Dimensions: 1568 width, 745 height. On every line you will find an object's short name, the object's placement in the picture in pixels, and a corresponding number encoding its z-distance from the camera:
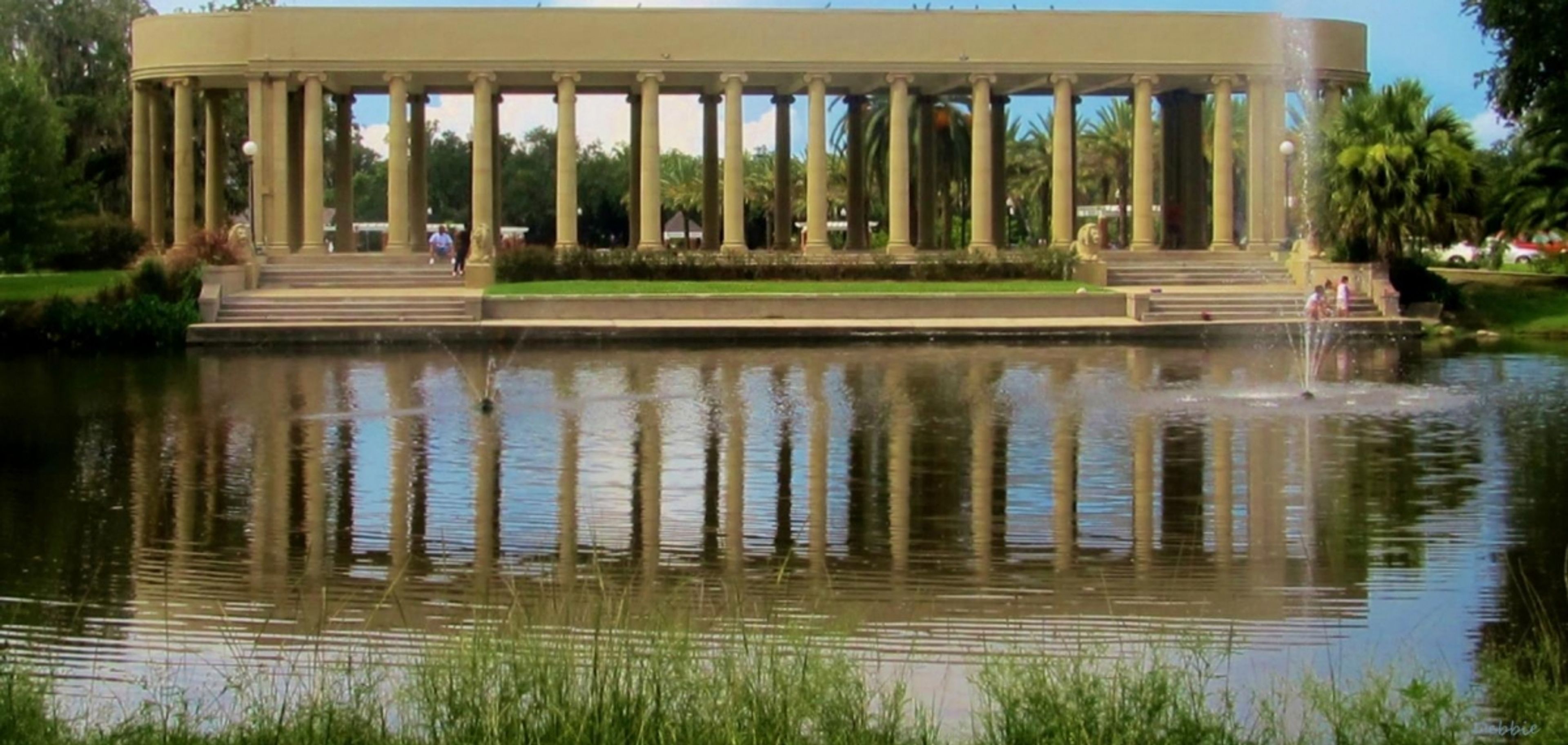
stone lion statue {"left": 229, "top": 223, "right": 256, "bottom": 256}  48.53
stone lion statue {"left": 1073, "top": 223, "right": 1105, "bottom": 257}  51.38
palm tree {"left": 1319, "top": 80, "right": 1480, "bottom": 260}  46.75
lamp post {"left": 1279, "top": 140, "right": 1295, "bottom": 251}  55.81
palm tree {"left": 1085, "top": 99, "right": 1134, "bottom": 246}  91.06
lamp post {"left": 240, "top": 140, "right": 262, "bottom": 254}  50.38
